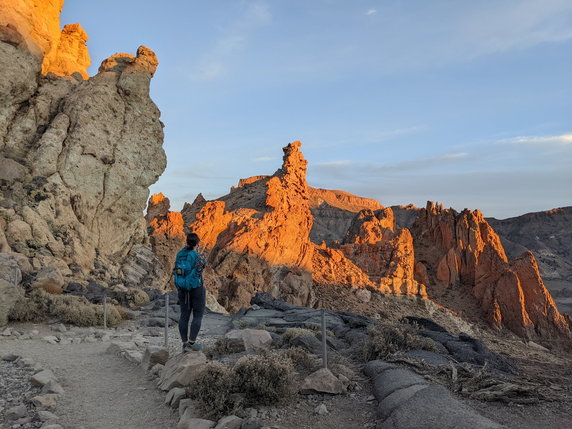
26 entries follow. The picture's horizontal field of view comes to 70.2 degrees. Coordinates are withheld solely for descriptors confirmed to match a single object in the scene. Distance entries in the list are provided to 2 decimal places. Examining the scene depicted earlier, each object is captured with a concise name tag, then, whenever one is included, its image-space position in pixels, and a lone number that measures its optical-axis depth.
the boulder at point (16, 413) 5.16
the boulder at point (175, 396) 5.79
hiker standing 7.16
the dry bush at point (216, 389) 5.10
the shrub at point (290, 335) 8.76
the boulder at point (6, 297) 11.94
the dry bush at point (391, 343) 7.50
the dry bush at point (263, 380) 5.35
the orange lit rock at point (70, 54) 26.74
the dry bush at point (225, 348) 8.13
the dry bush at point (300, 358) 7.02
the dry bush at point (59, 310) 12.69
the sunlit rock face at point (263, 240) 36.50
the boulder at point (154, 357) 7.79
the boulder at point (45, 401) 5.62
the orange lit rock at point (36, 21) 22.67
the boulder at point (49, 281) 15.16
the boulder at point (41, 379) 6.41
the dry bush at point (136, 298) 18.45
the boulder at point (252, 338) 8.27
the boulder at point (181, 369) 6.26
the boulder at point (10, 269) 14.36
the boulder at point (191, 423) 4.77
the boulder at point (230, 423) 4.62
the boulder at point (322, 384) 5.77
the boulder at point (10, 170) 19.89
